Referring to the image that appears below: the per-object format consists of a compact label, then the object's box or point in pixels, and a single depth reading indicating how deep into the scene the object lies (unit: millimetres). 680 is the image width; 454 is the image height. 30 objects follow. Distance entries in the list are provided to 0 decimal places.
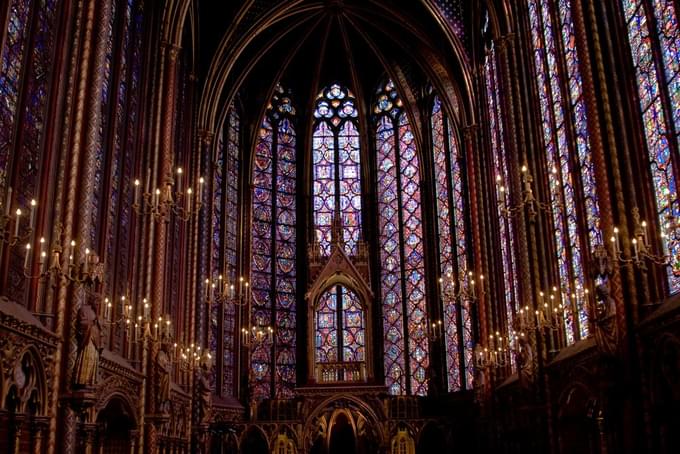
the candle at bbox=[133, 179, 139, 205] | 20264
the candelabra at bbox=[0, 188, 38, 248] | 11235
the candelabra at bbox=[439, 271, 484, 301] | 27984
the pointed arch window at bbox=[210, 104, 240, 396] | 31406
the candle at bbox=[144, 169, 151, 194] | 21562
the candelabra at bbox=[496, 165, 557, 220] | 18656
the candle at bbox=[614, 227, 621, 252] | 15328
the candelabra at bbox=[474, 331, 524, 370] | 25109
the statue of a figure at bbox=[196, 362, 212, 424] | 26562
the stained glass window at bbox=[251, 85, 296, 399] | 33375
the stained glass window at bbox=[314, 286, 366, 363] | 32625
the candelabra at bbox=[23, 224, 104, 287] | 14008
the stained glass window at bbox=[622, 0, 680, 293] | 14977
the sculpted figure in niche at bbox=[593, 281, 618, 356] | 15469
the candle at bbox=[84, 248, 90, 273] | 14386
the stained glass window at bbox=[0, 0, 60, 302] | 13828
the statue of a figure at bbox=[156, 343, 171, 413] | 21047
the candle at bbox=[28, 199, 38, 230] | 11627
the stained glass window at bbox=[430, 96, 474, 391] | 31125
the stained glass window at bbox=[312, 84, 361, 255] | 35750
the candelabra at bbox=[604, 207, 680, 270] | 14945
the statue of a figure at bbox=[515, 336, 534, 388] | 21422
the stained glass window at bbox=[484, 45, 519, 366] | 24953
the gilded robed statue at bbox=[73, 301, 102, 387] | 14211
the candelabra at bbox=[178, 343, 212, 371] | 25050
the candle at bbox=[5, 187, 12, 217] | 11727
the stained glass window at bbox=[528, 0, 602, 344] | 19250
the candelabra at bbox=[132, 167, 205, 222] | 19828
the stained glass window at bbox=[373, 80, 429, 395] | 33188
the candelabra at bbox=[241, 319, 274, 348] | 32500
